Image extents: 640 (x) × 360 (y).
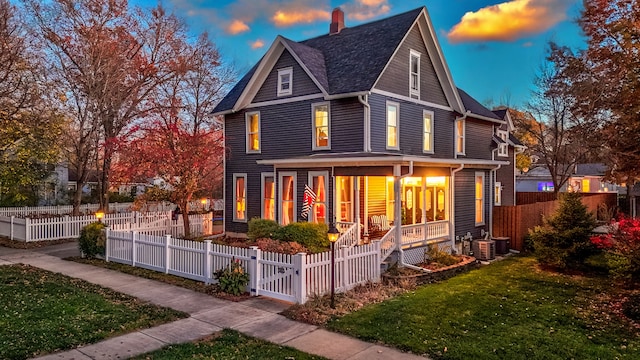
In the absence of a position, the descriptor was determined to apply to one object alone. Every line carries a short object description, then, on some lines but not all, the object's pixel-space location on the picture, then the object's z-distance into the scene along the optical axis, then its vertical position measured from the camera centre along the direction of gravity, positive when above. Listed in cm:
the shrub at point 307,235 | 1266 -156
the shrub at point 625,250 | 1086 -179
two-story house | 1491 +184
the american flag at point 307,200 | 1457 -59
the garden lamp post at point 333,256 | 905 -161
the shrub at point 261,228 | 1378 -147
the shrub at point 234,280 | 1005 -227
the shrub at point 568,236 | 1343 -175
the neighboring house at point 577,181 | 4912 +5
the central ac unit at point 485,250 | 1594 -254
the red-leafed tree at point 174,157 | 1587 +102
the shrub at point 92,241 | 1440 -191
